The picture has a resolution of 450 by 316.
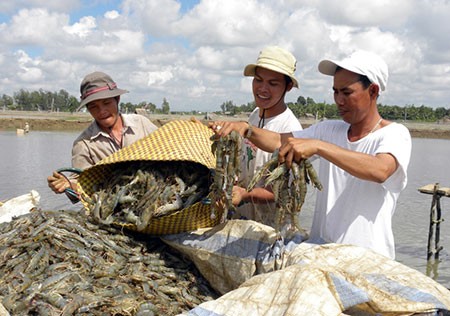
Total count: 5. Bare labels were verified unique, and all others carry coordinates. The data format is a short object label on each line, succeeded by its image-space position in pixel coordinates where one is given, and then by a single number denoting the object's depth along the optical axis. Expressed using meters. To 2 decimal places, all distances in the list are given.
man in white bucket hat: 3.82
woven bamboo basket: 3.33
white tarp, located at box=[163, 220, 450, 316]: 2.34
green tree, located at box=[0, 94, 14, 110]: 100.44
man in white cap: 2.75
